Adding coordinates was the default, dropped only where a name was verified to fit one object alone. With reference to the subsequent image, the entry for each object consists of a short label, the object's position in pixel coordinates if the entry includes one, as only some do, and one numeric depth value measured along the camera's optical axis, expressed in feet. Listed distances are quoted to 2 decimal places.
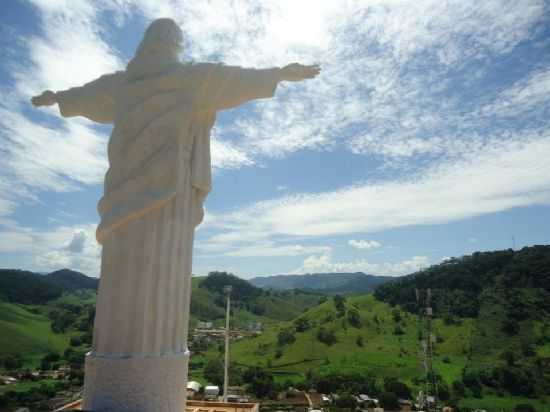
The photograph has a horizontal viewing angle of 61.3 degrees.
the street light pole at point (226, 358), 44.34
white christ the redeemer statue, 16.38
